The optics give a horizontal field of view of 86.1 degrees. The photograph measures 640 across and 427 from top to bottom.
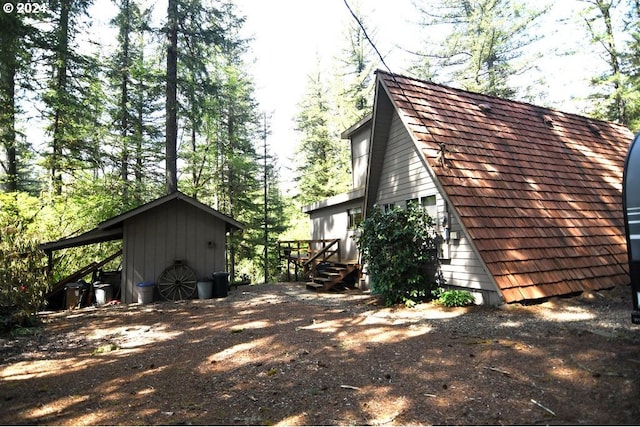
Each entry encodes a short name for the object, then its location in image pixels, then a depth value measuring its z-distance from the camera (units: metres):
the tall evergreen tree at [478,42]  17.89
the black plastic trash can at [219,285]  10.70
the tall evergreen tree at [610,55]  15.04
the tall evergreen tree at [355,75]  22.00
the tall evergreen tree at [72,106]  11.53
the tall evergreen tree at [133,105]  13.38
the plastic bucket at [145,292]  9.91
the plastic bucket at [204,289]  10.55
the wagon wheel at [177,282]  10.45
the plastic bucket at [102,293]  10.11
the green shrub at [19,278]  6.26
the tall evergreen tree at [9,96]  5.61
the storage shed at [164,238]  10.11
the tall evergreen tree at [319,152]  24.05
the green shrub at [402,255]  8.05
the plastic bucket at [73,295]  9.84
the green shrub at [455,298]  7.30
